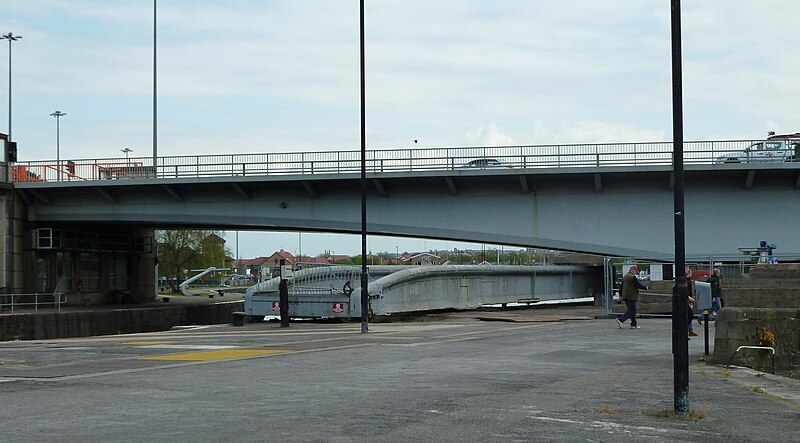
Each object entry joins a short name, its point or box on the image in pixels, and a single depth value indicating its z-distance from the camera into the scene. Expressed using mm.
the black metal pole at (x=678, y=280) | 10023
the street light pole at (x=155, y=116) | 57688
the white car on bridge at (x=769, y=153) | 37000
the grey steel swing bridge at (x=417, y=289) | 36625
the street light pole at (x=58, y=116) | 93531
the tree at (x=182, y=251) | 92125
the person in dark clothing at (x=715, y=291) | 26688
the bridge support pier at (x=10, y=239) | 45656
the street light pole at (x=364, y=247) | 26625
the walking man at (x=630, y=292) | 24531
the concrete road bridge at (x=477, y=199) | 38156
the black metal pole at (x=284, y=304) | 31047
